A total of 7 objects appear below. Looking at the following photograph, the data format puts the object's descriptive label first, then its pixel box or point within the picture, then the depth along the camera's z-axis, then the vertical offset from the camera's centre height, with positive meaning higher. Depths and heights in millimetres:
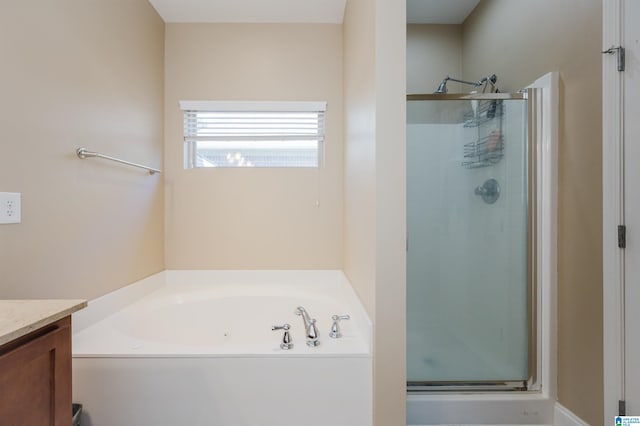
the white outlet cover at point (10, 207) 1104 +30
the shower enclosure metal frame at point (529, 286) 1684 -389
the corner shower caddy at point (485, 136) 1764 +445
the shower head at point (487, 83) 2051 +888
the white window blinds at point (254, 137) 2402 +598
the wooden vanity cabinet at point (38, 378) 630 -363
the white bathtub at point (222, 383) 1294 -706
